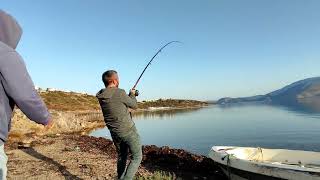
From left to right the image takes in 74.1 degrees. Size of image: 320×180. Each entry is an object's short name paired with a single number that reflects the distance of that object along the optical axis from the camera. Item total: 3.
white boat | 5.53
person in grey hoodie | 2.14
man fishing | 4.79
